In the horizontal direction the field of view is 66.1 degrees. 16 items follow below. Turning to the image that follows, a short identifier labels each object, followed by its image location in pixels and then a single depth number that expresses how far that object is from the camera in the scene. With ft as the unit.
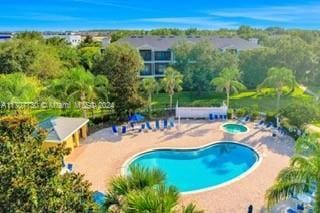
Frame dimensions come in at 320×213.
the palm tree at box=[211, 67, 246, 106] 75.25
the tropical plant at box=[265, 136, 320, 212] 25.33
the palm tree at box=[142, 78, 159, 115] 74.20
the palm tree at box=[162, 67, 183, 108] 76.72
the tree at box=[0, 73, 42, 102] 59.44
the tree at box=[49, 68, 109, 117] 62.84
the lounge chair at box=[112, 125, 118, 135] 63.51
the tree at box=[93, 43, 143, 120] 67.63
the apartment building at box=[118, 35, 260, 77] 109.17
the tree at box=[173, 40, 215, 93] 92.17
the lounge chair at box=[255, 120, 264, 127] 68.78
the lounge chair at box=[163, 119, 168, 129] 67.64
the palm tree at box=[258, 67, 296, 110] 73.99
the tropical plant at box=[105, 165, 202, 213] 18.43
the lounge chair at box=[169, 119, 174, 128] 67.98
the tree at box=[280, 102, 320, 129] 60.42
